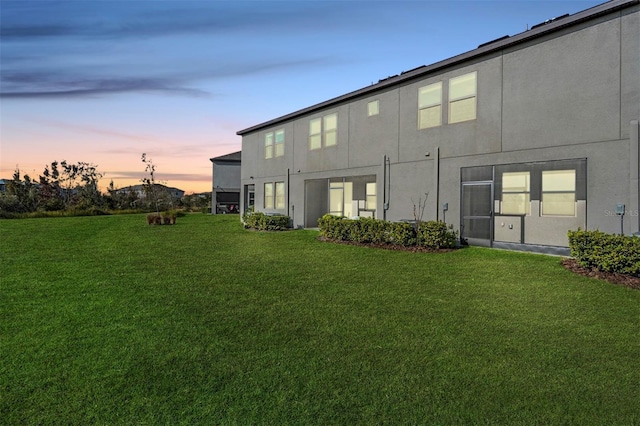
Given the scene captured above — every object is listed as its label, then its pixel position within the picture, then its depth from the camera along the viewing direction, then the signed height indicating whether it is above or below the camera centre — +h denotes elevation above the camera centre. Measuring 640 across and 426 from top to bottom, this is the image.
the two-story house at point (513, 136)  9.33 +2.09
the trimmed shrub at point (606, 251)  7.57 -0.83
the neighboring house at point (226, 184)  35.48 +1.98
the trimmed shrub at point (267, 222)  18.44 -0.72
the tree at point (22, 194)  32.81 +0.90
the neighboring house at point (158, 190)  40.69 +1.62
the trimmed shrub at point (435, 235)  11.20 -0.79
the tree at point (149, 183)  34.18 +2.17
